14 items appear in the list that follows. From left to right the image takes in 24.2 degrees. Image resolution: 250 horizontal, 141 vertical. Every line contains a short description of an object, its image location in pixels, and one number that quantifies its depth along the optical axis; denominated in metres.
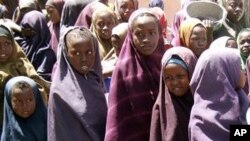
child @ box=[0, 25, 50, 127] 3.95
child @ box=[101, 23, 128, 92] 4.36
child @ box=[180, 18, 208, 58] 4.33
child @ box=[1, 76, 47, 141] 3.53
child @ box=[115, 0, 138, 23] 5.31
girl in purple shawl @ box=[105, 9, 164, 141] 3.34
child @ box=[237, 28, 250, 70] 4.77
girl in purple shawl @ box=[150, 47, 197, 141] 3.13
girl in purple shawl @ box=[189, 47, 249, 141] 3.01
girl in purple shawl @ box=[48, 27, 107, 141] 3.30
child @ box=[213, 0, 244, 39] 5.17
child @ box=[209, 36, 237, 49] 4.29
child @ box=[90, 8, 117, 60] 4.67
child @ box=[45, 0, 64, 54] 5.82
